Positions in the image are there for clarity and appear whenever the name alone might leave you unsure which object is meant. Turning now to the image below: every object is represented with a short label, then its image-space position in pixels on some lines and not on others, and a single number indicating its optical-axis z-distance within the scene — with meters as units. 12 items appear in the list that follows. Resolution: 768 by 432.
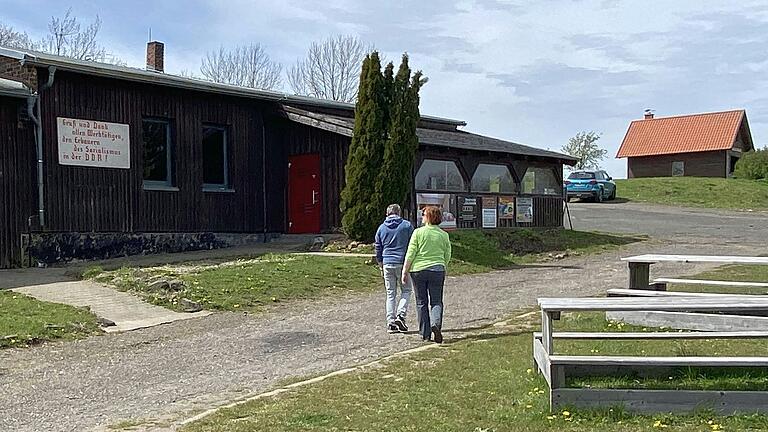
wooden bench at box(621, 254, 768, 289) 11.11
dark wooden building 18.14
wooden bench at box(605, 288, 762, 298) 10.52
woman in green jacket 10.48
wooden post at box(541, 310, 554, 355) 6.82
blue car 42.38
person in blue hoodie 11.14
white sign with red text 18.69
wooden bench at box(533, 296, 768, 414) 6.36
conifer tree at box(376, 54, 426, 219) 19.61
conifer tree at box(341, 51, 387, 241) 19.77
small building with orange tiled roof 56.34
